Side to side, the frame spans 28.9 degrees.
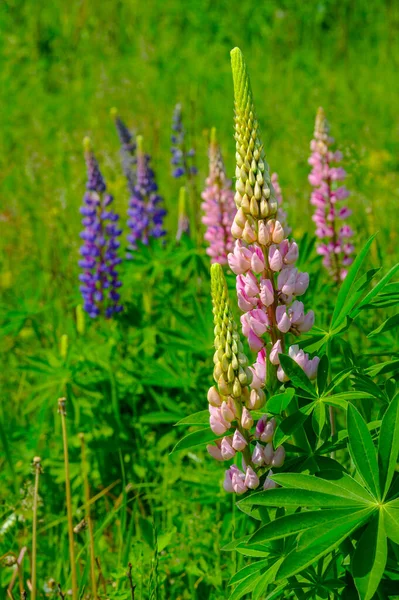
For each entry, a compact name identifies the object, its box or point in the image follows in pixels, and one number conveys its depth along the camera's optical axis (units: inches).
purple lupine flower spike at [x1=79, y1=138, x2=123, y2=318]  116.2
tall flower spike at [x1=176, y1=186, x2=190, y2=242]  118.7
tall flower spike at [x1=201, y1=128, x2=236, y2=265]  105.9
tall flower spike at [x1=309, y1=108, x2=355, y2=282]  105.9
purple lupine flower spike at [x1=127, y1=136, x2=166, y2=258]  131.0
